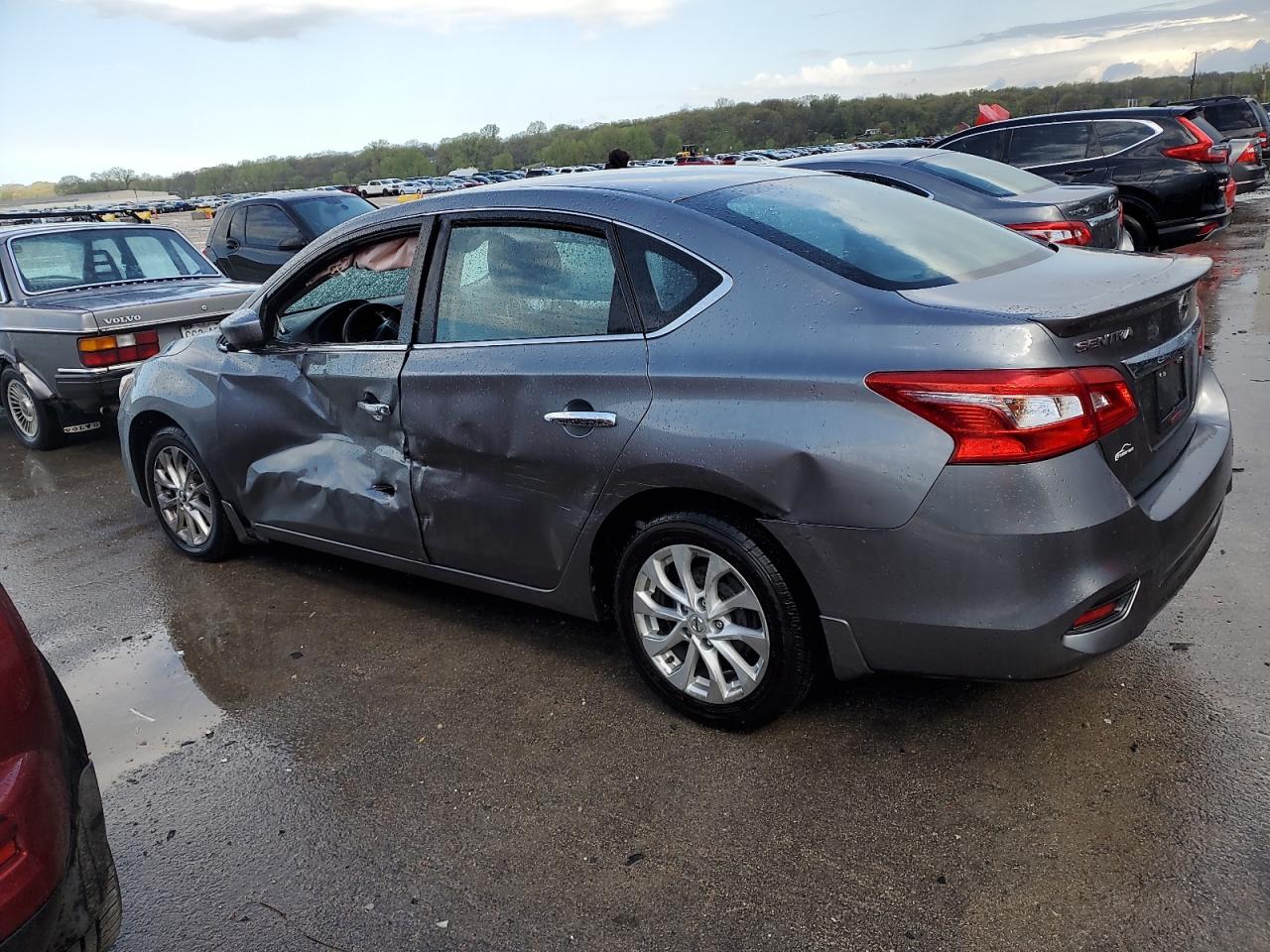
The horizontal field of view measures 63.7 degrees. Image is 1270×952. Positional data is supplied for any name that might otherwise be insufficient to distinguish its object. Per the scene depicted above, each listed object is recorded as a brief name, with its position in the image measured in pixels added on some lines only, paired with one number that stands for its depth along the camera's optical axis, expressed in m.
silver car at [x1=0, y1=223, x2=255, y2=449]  7.41
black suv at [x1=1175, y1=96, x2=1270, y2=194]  20.47
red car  2.00
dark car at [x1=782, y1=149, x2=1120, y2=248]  7.69
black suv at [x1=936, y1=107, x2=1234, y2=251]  11.05
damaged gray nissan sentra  2.65
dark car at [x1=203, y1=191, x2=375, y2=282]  11.77
